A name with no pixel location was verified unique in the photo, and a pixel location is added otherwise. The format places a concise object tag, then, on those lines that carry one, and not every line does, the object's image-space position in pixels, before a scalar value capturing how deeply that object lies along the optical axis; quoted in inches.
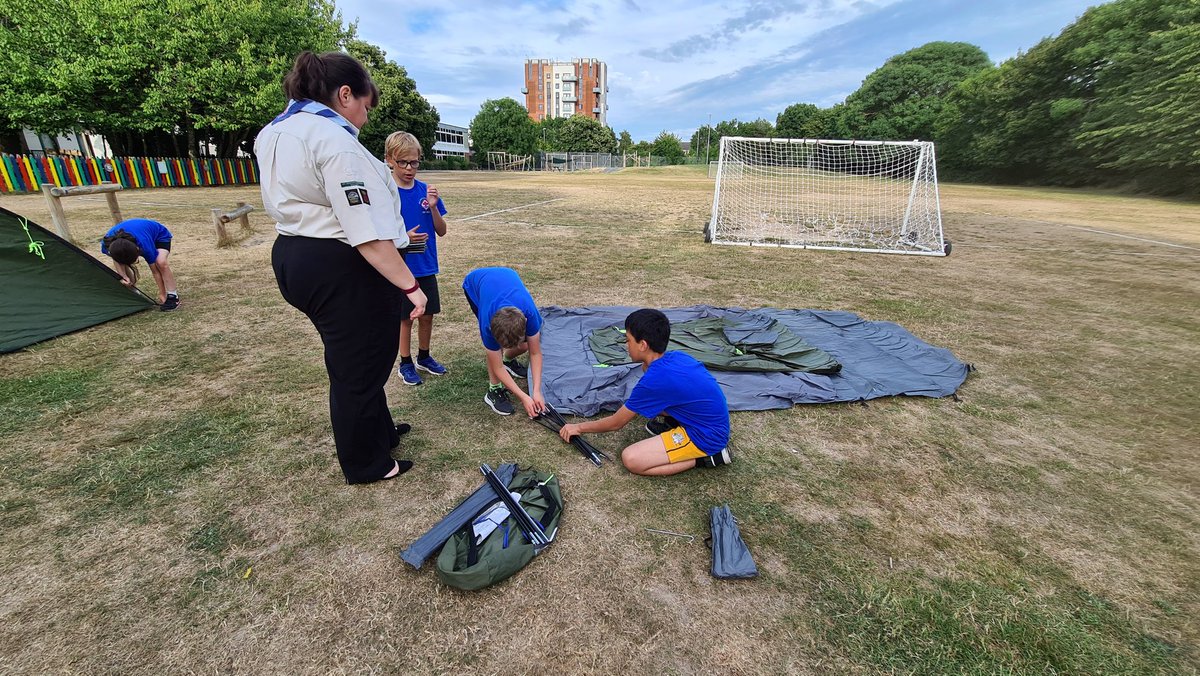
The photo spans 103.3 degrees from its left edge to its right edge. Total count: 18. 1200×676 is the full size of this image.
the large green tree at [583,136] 2571.4
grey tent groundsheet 139.5
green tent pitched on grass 158.7
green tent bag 76.5
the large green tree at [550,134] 2689.5
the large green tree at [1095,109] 847.7
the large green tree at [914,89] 1764.3
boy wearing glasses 124.5
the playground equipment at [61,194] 253.3
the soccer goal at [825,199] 398.0
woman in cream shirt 70.0
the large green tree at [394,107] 1325.0
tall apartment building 4092.0
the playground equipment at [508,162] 2240.4
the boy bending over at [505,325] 107.1
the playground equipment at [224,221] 314.8
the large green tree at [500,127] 2292.1
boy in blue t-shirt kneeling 100.4
